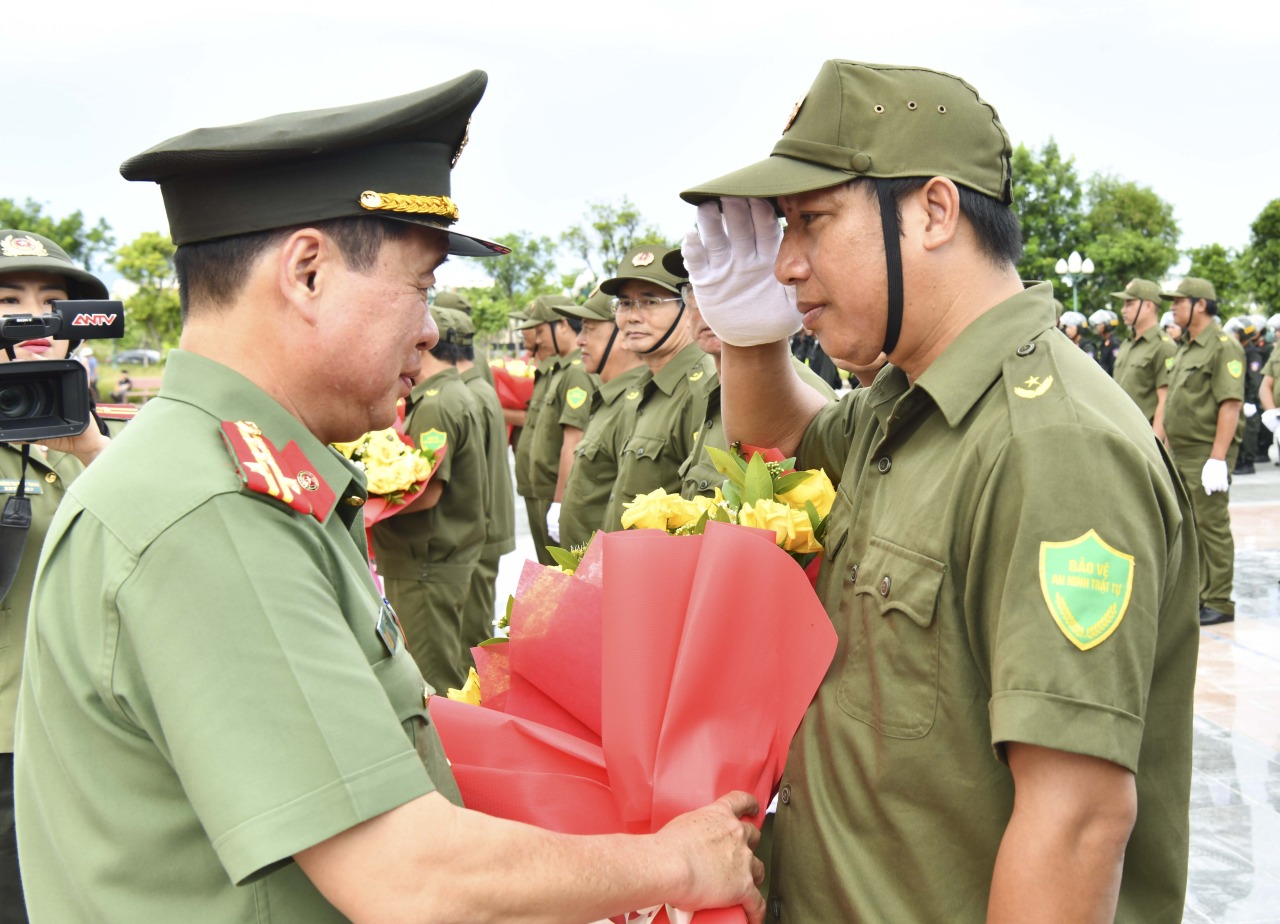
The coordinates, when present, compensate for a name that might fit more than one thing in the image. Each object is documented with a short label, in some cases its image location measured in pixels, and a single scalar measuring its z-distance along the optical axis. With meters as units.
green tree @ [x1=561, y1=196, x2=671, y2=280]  40.84
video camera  2.29
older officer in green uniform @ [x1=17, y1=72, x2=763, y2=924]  1.19
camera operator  3.02
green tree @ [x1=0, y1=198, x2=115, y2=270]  27.02
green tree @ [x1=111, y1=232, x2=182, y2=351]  30.81
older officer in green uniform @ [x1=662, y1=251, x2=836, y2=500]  4.01
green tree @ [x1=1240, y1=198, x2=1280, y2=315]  29.77
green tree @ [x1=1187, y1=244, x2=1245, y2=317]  36.22
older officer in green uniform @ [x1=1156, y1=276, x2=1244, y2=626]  8.03
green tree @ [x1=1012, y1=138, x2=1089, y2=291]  44.03
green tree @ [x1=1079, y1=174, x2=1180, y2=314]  42.23
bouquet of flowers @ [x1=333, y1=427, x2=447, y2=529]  5.47
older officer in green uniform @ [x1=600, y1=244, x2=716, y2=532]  5.23
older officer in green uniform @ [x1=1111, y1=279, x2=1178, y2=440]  10.91
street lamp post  27.24
